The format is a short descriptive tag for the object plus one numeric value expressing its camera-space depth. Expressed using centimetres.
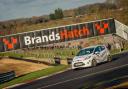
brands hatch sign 5441
